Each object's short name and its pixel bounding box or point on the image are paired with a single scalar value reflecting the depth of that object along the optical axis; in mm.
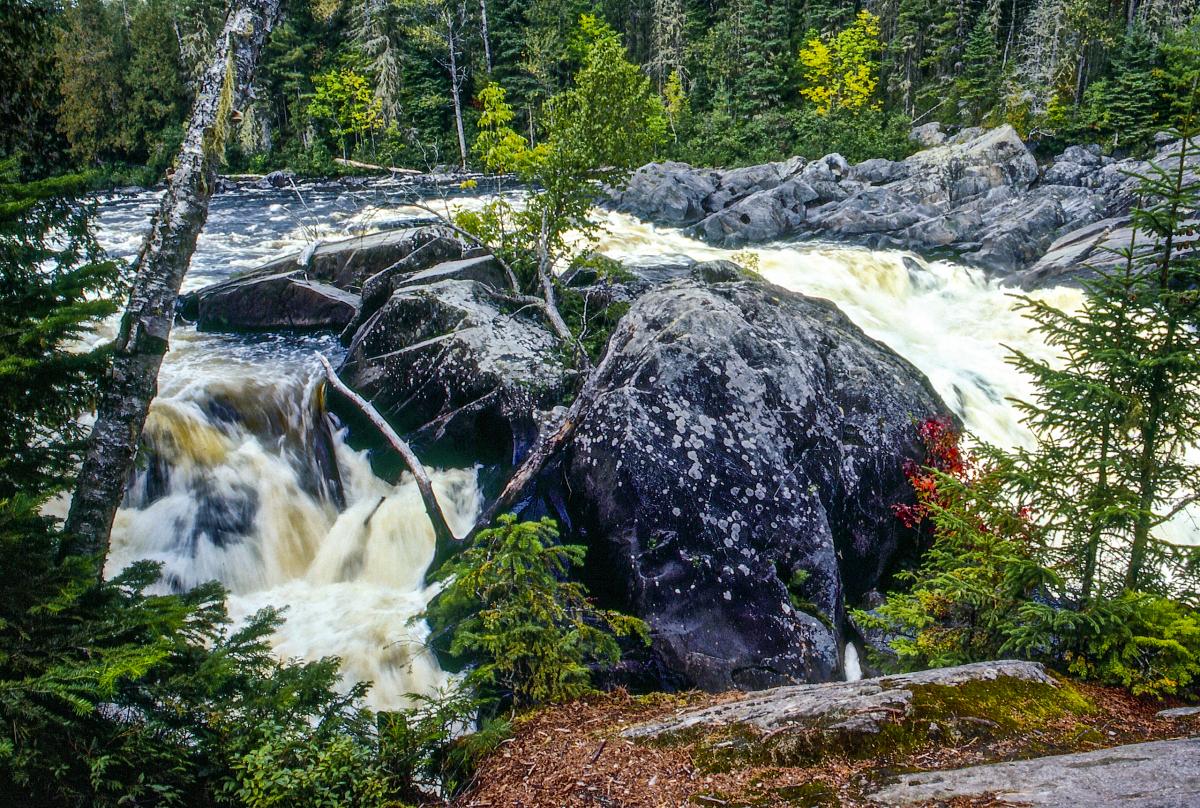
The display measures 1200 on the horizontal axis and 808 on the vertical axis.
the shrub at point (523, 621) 4277
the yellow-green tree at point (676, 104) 38750
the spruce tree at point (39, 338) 3467
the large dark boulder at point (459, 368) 8438
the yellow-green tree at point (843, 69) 37625
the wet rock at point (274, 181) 31778
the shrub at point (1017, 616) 3947
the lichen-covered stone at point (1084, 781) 2629
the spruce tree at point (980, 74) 35094
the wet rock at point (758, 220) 23688
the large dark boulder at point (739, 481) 5953
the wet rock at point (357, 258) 12867
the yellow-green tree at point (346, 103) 36469
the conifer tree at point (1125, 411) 4223
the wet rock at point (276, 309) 12234
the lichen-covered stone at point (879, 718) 3367
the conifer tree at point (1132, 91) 28625
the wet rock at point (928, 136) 34562
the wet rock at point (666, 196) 25797
